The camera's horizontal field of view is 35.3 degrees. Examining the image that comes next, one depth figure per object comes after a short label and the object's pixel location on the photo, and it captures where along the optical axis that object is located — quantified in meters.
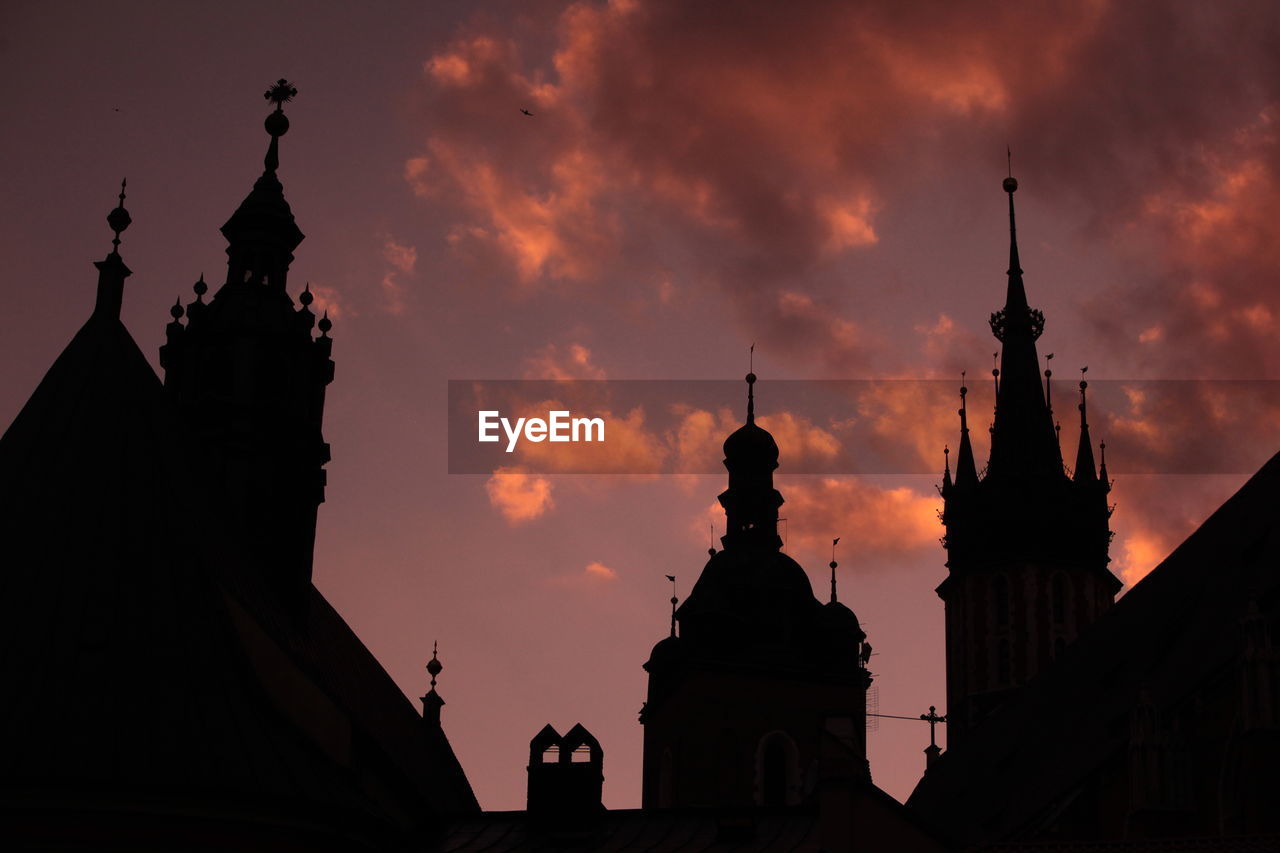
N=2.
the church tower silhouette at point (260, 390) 44.28
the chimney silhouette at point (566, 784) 40.66
